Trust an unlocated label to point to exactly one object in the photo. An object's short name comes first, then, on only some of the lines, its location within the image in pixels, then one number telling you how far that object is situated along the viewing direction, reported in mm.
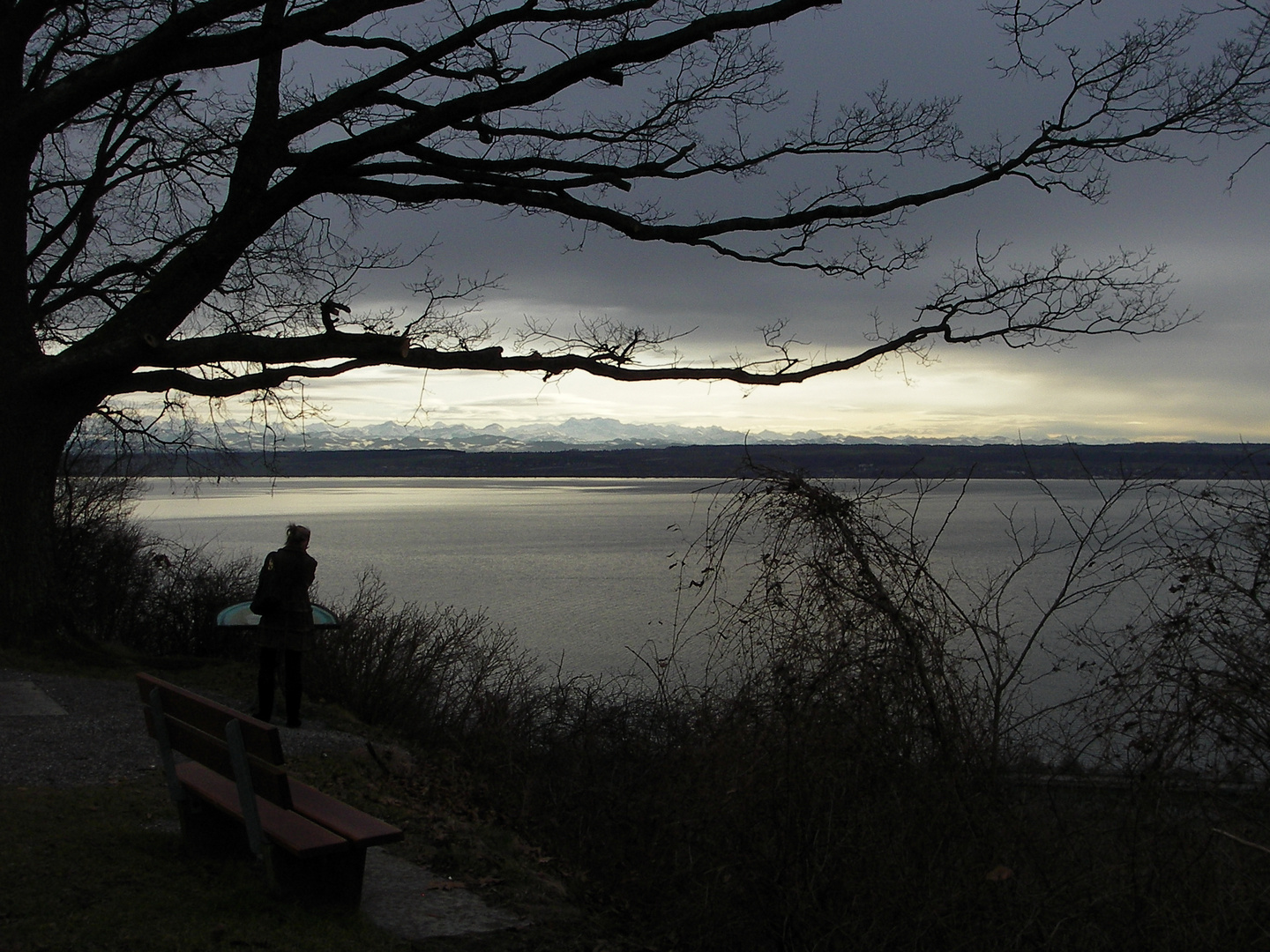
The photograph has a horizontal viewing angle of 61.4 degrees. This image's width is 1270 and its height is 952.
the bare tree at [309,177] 11438
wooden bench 5012
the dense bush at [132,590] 15844
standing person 9727
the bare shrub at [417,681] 13062
